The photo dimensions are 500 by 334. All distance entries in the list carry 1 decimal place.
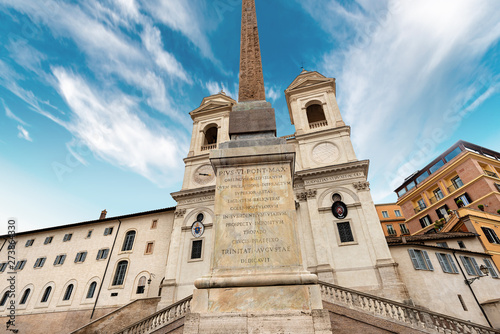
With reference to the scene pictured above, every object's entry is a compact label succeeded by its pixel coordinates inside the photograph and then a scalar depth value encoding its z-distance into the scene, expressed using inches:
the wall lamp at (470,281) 623.5
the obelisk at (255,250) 142.1
